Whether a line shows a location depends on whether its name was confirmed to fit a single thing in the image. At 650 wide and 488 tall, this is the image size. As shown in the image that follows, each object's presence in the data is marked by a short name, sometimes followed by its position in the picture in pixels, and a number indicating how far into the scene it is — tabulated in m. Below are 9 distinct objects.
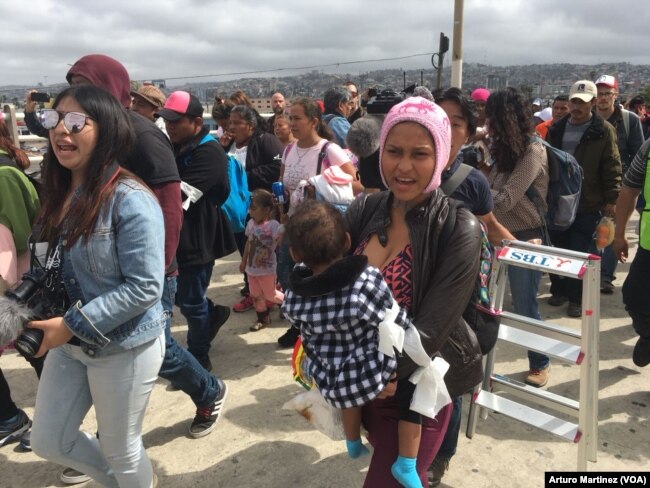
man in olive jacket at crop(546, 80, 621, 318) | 4.46
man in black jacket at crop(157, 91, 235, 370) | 3.36
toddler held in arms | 1.57
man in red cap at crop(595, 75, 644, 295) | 5.42
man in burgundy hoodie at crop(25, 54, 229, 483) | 2.47
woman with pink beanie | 1.61
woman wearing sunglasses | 1.88
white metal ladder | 2.25
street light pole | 10.04
